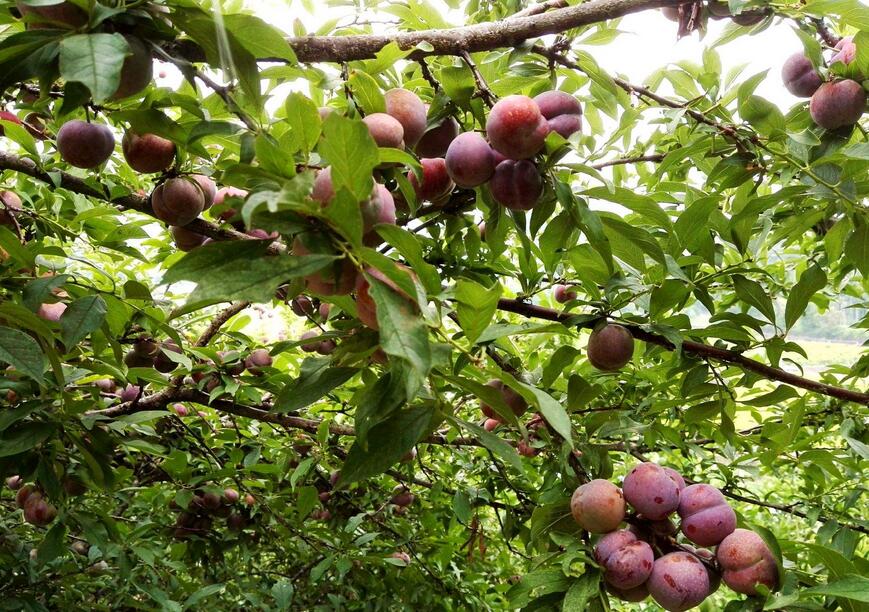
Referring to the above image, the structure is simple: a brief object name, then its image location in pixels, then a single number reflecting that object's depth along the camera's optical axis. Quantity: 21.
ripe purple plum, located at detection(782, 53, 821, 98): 1.15
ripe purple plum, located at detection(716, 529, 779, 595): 0.95
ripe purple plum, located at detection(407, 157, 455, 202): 1.00
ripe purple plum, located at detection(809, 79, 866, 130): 1.03
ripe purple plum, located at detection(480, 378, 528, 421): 1.14
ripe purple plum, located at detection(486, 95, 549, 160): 0.85
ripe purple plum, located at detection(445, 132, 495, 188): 0.90
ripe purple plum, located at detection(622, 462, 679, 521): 1.02
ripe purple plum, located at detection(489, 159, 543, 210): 0.89
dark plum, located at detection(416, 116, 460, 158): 0.99
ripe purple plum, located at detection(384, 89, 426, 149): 0.86
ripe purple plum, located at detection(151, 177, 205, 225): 1.05
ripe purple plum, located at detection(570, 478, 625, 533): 1.00
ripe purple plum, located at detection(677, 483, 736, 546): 1.01
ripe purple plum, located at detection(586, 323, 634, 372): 1.15
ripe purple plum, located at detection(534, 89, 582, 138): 0.93
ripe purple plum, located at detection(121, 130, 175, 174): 0.96
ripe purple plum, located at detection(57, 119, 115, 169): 0.98
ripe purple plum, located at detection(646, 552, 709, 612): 0.94
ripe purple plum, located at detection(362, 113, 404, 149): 0.76
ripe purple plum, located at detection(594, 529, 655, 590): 0.94
